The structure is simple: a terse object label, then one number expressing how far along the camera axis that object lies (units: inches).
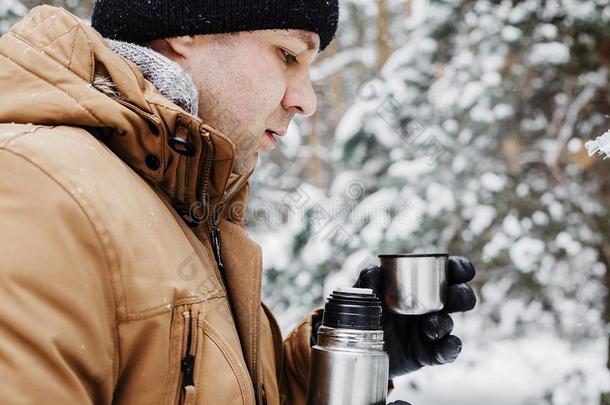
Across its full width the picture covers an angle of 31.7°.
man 29.8
